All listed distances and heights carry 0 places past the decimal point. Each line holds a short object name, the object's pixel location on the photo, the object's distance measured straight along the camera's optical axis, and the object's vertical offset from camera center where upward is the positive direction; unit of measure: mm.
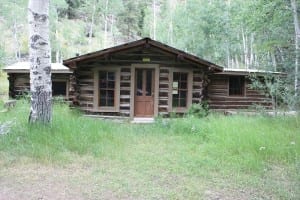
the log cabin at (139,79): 14953 +630
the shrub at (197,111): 14579 -659
